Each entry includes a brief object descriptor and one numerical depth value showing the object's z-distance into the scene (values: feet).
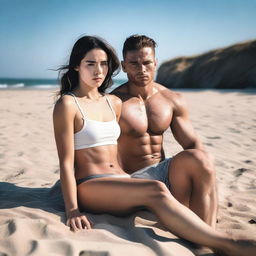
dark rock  58.59
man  9.82
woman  7.58
